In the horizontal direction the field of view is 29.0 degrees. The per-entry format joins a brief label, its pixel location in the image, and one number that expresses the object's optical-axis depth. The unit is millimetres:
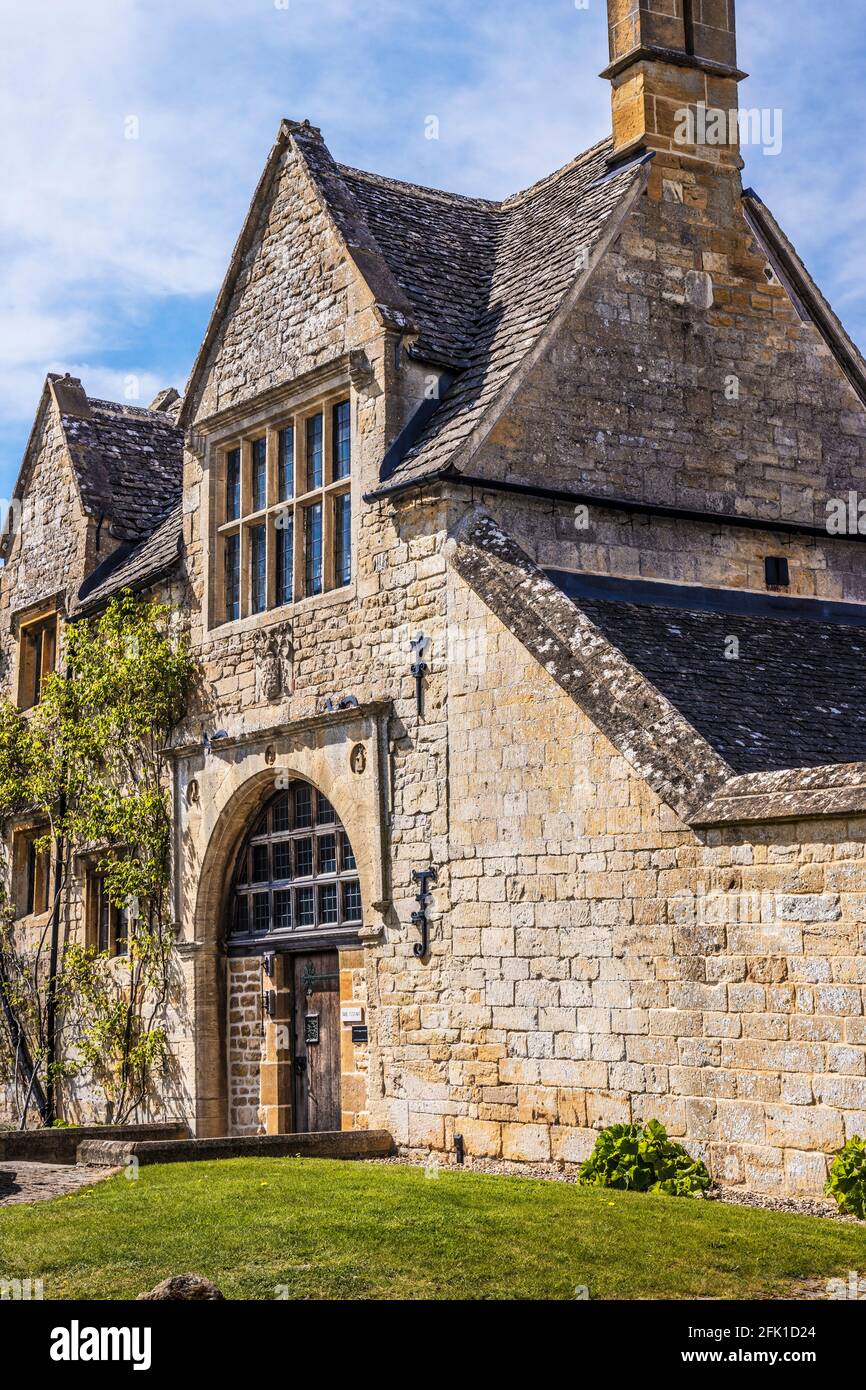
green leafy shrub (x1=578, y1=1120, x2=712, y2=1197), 10523
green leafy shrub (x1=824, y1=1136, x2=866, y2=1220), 9422
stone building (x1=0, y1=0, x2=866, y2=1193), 10789
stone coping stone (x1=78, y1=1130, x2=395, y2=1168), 12359
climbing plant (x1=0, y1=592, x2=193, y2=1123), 17641
